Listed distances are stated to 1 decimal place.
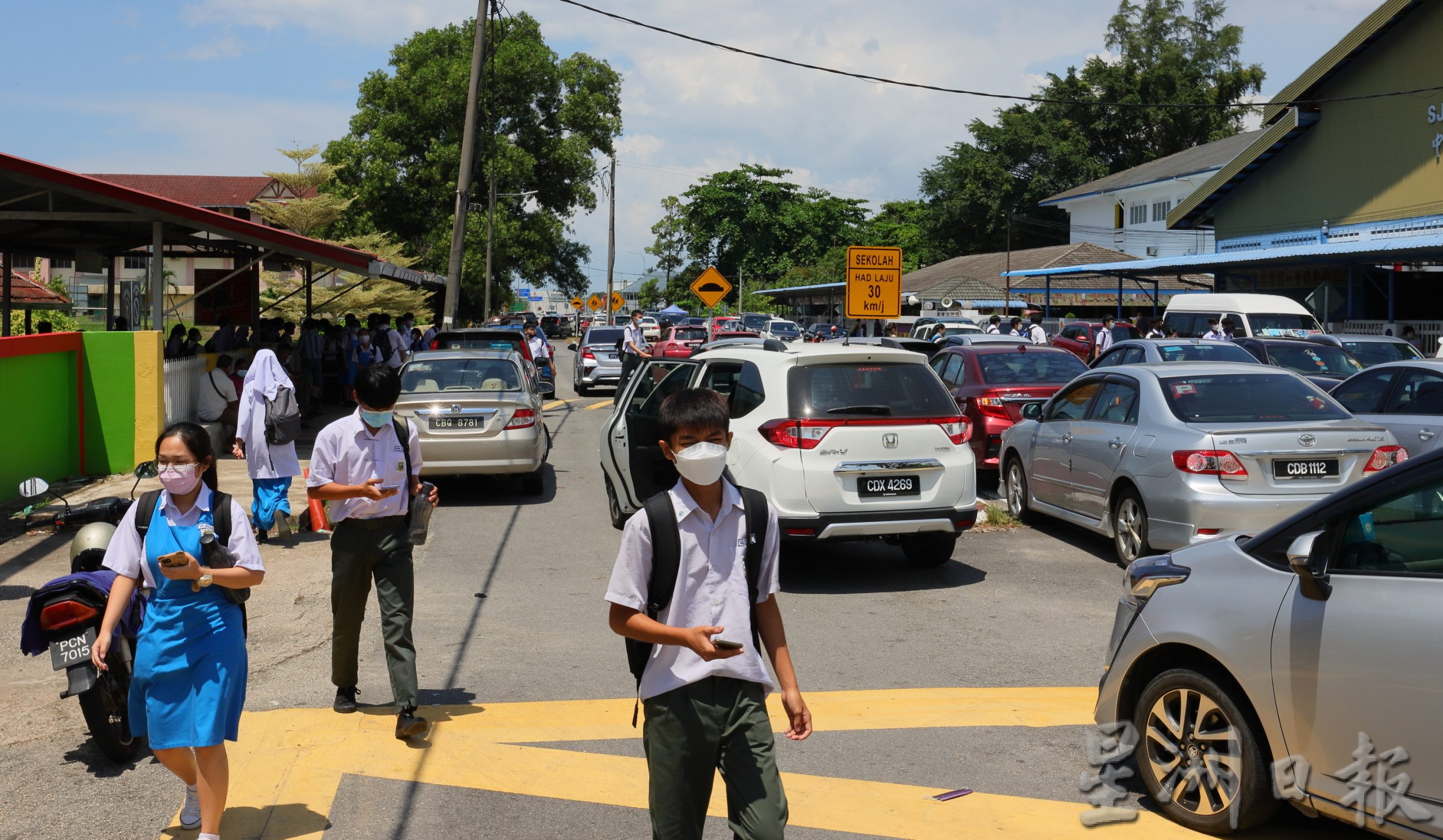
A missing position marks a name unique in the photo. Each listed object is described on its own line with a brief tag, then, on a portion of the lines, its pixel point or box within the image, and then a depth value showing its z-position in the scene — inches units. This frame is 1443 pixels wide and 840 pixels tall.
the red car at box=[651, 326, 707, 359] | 1294.3
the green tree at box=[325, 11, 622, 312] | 2023.9
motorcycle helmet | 236.2
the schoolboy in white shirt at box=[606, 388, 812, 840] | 141.2
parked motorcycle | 211.6
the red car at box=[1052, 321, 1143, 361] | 1106.7
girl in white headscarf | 436.5
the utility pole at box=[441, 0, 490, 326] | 903.1
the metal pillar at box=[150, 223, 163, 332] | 631.8
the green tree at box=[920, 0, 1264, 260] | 2792.8
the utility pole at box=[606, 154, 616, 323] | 2330.2
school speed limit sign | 757.3
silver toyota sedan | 350.9
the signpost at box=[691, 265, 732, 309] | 1162.0
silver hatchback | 157.9
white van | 954.7
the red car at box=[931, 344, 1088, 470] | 568.7
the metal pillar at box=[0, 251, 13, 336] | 898.0
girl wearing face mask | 177.6
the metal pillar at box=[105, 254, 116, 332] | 893.2
